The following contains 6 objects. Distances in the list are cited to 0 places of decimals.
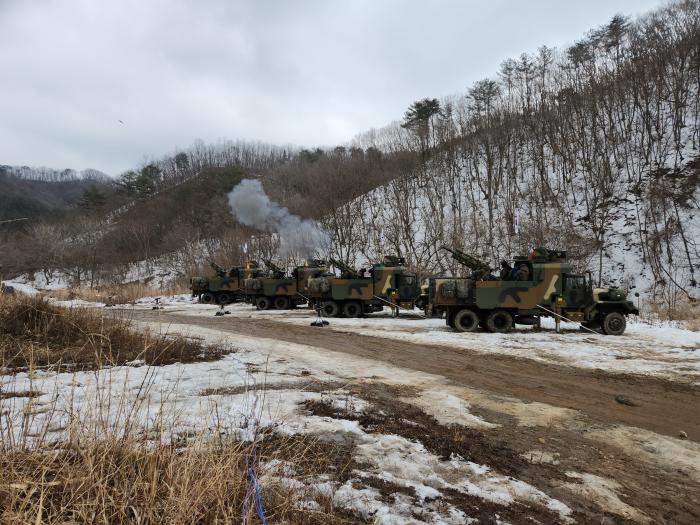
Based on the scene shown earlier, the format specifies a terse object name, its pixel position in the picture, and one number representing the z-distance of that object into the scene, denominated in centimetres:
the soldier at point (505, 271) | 1432
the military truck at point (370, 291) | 1934
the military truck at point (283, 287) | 2452
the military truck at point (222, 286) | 3014
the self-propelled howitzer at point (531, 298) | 1291
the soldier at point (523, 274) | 1373
